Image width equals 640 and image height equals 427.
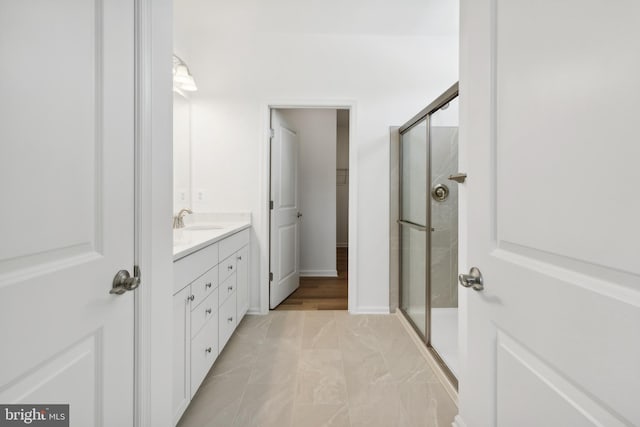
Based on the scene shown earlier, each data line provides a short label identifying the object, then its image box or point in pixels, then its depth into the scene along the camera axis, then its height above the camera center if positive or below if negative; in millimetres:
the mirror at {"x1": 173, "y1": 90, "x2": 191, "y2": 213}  2424 +494
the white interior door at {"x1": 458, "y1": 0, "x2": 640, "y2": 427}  460 -2
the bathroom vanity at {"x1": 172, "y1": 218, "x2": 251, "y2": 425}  1302 -506
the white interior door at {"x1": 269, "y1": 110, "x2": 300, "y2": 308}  2828 -36
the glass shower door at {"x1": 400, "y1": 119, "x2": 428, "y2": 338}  2207 -122
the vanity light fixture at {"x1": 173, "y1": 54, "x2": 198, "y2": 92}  2281 +1022
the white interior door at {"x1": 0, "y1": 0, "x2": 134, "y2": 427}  521 +10
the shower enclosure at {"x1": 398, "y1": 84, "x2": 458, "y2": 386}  2057 -138
